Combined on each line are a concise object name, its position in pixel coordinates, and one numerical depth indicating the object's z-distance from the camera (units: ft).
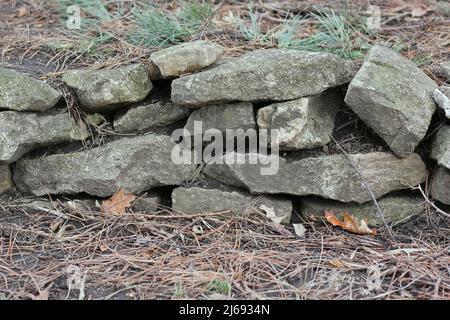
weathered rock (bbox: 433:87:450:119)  9.13
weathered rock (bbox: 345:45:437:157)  8.97
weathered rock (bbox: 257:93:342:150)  9.31
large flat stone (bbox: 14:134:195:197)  9.64
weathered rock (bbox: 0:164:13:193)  9.90
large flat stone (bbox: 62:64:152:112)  9.57
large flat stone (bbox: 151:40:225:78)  9.50
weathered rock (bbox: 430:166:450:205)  9.31
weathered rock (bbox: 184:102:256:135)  9.46
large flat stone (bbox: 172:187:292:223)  9.59
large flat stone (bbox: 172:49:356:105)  9.21
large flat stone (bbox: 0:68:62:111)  9.36
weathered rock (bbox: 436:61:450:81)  10.12
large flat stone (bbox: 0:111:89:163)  9.34
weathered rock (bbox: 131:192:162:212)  9.85
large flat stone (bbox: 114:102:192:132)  9.83
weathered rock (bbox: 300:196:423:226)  9.57
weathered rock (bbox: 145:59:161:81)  9.69
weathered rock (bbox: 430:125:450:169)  9.11
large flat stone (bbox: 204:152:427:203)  9.34
